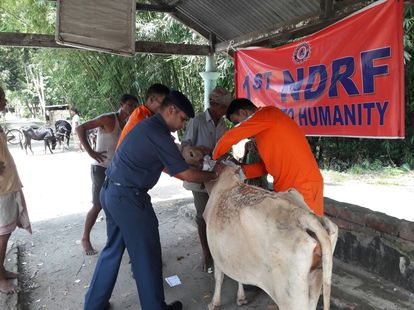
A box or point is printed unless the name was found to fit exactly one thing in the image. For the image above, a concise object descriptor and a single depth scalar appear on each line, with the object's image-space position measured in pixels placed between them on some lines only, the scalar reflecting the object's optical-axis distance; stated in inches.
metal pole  197.6
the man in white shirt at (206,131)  136.3
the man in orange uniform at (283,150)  98.3
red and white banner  113.1
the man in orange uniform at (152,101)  129.2
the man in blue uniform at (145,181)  94.9
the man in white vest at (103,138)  149.4
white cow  69.6
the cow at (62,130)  598.5
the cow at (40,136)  535.8
